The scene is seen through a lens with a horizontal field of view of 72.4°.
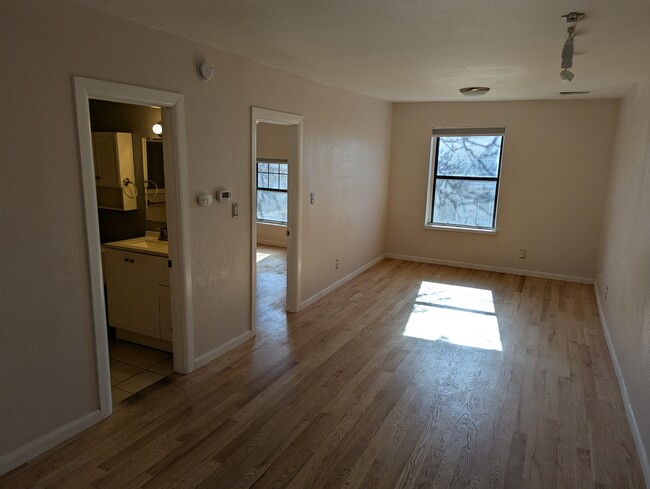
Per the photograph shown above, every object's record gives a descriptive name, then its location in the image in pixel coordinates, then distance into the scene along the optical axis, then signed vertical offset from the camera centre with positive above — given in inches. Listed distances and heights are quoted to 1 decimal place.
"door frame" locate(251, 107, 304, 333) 142.9 -11.9
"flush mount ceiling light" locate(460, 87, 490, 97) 183.2 +35.2
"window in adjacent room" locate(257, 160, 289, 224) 303.3 -15.4
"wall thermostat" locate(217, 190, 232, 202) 129.2 -8.0
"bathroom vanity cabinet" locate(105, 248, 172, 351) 135.2 -40.8
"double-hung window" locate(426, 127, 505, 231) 247.0 -1.7
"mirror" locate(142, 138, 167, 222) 165.8 -5.2
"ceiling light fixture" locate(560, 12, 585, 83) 85.1 +28.8
